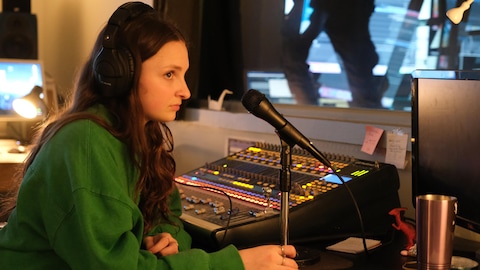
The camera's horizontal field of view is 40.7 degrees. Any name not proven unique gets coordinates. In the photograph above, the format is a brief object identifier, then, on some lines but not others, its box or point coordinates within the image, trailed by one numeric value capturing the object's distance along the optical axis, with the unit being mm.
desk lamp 3045
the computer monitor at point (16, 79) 3145
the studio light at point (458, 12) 1692
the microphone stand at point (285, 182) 1243
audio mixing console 1444
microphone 1208
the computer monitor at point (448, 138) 1330
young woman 1148
